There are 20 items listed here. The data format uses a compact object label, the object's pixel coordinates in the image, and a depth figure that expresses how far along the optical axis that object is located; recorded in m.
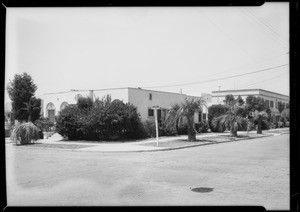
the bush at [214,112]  40.44
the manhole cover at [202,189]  8.03
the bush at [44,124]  29.79
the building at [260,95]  61.77
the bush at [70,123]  25.61
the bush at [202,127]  37.41
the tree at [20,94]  35.03
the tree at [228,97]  49.25
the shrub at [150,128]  27.99
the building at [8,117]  36.75
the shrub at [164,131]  29.92
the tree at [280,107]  68.00
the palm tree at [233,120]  30.95
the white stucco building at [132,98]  29.30
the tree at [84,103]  27.38
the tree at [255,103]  42.82
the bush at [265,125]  45.79
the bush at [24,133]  22.80
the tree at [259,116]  37.91
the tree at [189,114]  24.52
